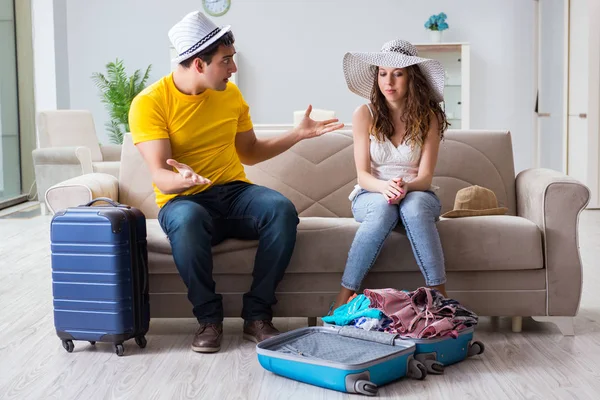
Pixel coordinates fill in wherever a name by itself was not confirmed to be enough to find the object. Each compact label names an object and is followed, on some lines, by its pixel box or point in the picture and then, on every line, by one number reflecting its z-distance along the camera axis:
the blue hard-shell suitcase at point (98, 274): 2.70
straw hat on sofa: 3.13
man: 2.78
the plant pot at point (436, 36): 8.47
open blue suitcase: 2.28
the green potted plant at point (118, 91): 8.53
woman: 2.91
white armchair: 6.84
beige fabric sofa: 2.90
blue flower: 8.45
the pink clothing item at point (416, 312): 2.50
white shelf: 8.40
